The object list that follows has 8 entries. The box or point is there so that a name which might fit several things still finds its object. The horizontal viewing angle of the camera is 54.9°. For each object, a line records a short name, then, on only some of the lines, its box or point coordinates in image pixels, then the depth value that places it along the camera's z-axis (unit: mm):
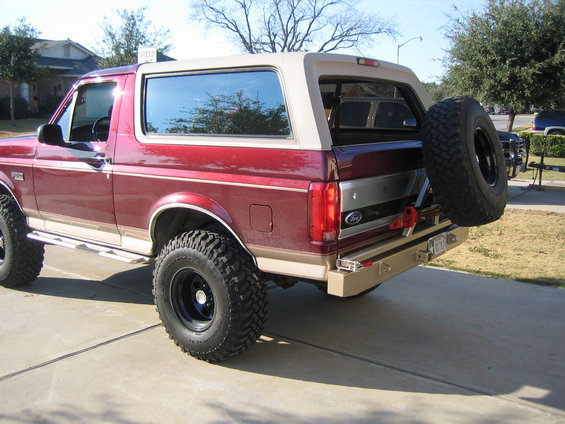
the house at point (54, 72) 37781
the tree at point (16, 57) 32344
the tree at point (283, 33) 44594
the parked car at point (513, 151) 9672
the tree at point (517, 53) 17141
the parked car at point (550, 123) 23047
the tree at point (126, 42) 32469
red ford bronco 3326
